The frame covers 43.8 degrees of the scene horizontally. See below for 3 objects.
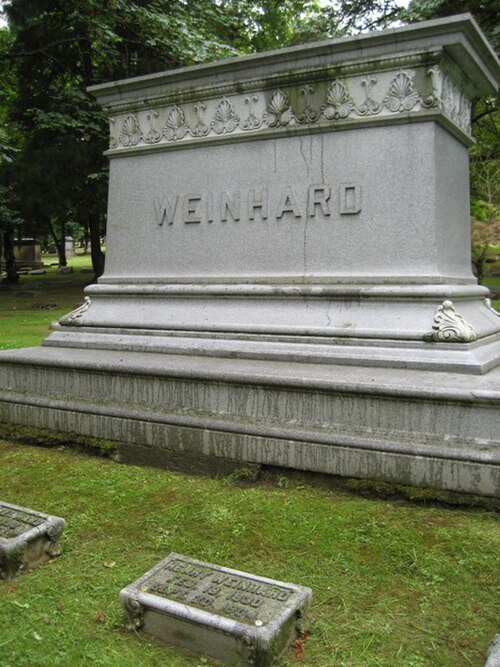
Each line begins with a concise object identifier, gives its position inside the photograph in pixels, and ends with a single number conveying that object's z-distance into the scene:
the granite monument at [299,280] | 3.89
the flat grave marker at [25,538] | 2.95
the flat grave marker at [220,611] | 2.24
